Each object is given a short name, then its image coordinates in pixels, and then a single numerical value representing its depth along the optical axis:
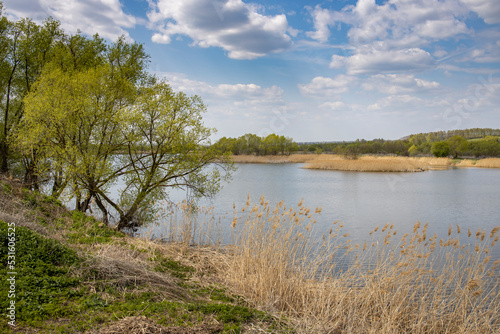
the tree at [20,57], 15.08
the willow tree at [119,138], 11.02
